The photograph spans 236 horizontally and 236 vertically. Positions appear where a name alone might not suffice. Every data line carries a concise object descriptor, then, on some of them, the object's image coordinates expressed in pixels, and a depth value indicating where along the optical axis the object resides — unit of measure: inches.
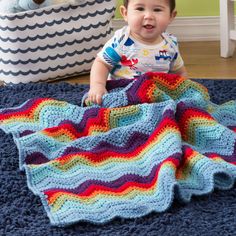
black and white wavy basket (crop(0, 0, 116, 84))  76.1
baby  59.0
